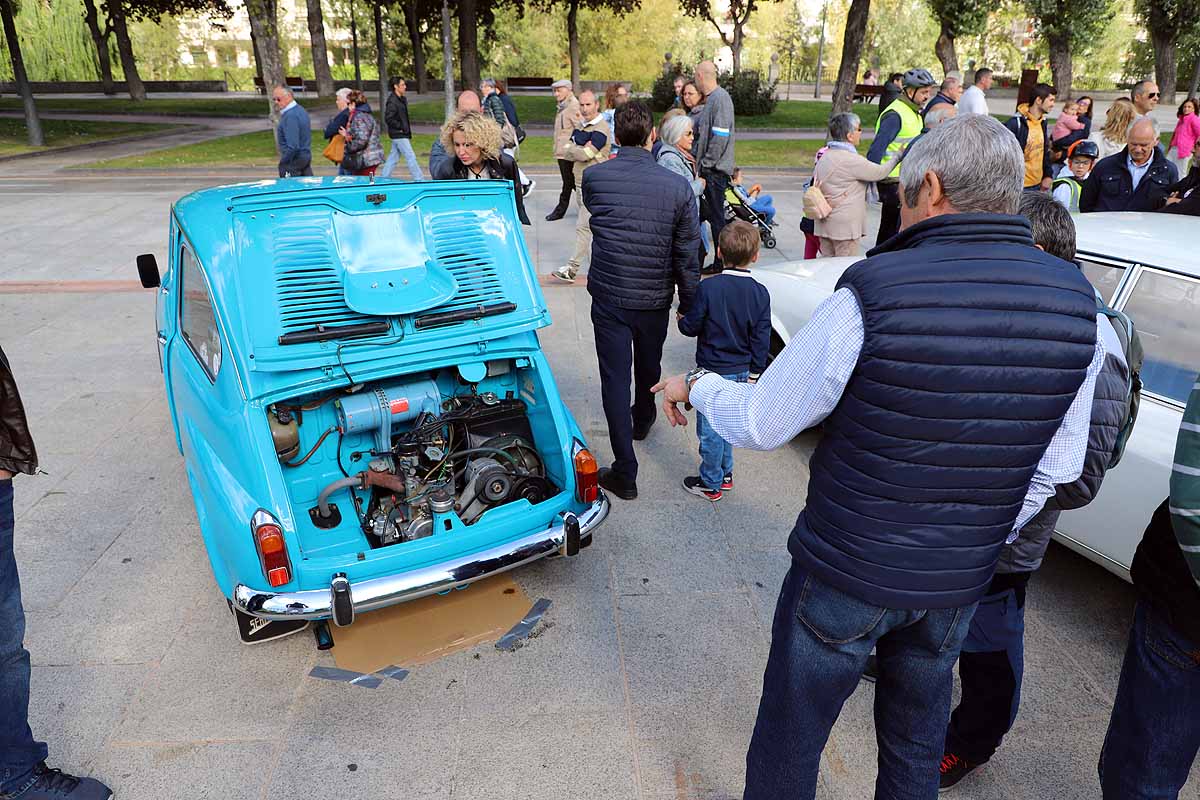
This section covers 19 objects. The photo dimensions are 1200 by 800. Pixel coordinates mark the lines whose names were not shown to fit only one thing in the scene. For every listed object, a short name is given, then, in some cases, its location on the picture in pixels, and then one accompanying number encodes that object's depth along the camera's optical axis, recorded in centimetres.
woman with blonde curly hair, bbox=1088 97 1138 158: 822
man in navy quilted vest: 175
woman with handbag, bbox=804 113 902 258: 669
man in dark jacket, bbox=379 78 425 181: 1321
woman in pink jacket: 1030
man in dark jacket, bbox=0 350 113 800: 246
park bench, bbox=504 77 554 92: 4028
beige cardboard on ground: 354
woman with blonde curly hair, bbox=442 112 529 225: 565
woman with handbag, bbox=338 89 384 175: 1080
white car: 346
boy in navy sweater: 426
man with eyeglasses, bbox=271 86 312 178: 1091
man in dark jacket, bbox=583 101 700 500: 440
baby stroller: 933
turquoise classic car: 330
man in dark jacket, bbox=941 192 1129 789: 232
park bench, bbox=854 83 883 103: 3578
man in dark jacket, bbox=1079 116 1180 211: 660
